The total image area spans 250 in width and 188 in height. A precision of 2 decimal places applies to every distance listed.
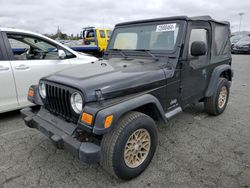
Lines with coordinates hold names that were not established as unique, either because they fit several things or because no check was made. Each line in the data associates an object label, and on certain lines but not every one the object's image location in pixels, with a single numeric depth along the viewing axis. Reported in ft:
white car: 12.71
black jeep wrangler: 6.93
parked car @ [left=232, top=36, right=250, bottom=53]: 54.53
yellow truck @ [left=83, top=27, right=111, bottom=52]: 41.27
